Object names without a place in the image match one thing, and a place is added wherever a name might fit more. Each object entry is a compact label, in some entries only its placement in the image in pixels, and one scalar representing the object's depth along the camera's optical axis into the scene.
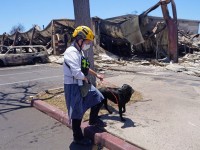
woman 4.43
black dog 5.44
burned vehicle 19.05
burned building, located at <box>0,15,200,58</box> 18.38
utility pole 6.71
